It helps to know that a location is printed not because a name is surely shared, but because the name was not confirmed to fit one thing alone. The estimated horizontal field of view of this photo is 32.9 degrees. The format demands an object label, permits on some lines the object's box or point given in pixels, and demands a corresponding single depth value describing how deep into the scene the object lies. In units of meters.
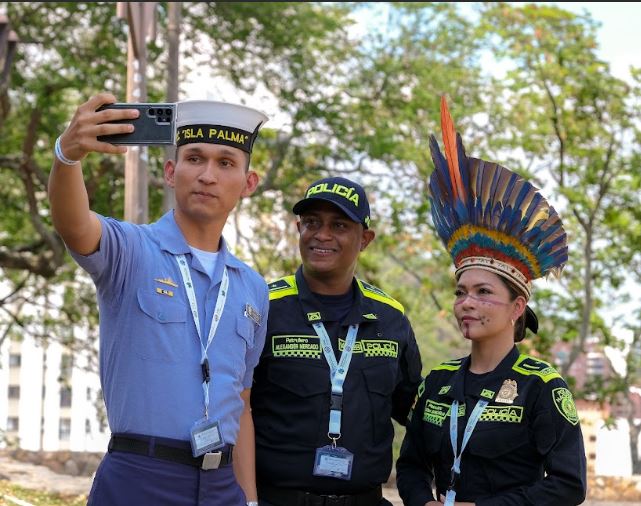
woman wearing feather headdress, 3.87
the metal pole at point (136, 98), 9.34
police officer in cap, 4.21
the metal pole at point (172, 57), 11.34
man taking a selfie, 3.23
